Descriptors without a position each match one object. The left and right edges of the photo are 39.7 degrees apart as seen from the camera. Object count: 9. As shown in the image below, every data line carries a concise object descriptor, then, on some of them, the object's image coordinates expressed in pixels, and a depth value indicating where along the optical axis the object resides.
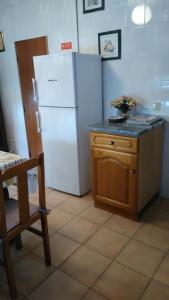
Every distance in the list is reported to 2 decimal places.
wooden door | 3.22
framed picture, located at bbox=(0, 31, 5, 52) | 3.56
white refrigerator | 2.40
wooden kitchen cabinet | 2.09
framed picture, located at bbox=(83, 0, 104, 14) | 2.55
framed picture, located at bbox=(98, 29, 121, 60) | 2.54
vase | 2.48
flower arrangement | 2.43
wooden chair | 1.35
